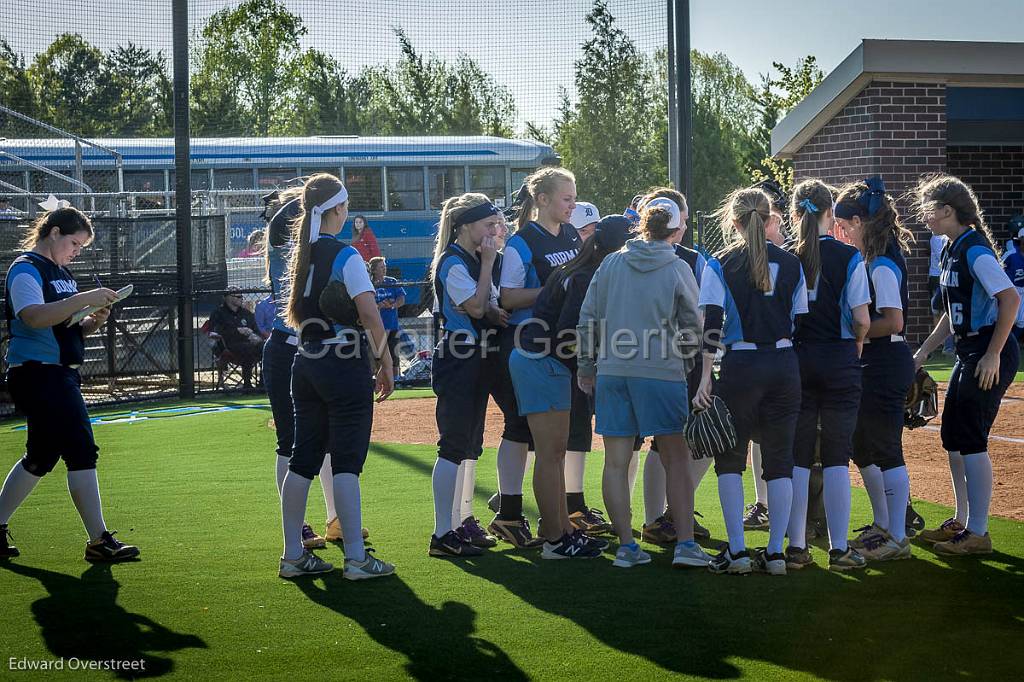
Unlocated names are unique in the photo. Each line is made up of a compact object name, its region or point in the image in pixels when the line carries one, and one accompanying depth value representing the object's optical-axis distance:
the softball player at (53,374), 11.36
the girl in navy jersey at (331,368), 10.44
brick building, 29.39
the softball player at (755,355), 10.44
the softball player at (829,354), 10.73
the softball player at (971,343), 11.33
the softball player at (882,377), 11.23
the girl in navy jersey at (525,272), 11.85
